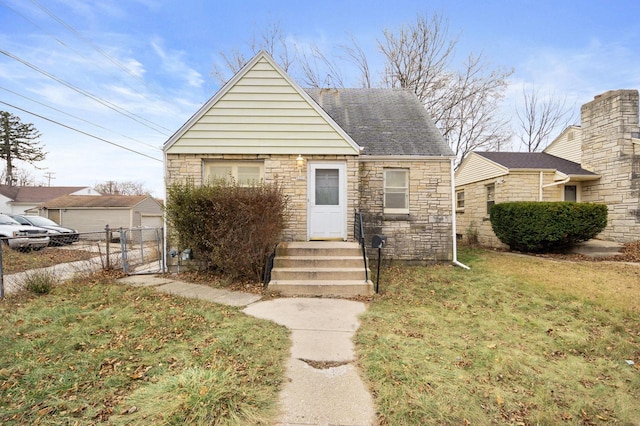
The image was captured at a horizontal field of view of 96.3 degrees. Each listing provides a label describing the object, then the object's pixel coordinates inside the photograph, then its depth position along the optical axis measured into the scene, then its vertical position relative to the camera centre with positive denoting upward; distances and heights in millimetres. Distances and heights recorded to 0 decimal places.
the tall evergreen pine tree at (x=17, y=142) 29797 +7585
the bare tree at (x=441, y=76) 18688 +9095
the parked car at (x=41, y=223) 15477 -608
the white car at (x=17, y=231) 10571 -853
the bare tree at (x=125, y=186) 52181 +4843
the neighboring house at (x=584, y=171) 10625 +1641
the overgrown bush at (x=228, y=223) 5961 -235
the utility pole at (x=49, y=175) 48800 +6397
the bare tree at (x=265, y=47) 19812 +11070
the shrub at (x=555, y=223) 10039 -439
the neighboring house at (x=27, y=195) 29219 +1906
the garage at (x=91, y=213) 23141 -52
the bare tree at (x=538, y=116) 23672 +8089
